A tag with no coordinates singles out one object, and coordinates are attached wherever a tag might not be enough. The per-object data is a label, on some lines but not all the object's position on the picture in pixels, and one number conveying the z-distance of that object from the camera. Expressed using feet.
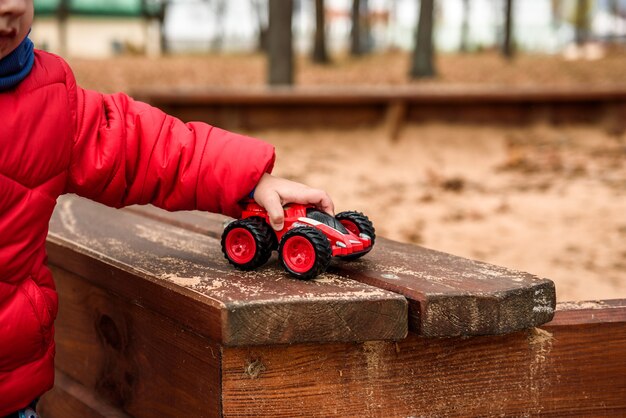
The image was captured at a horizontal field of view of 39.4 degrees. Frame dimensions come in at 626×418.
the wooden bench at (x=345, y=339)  5.21
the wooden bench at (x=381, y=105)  25.67
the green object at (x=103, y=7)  122.01
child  5.39
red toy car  5.55
